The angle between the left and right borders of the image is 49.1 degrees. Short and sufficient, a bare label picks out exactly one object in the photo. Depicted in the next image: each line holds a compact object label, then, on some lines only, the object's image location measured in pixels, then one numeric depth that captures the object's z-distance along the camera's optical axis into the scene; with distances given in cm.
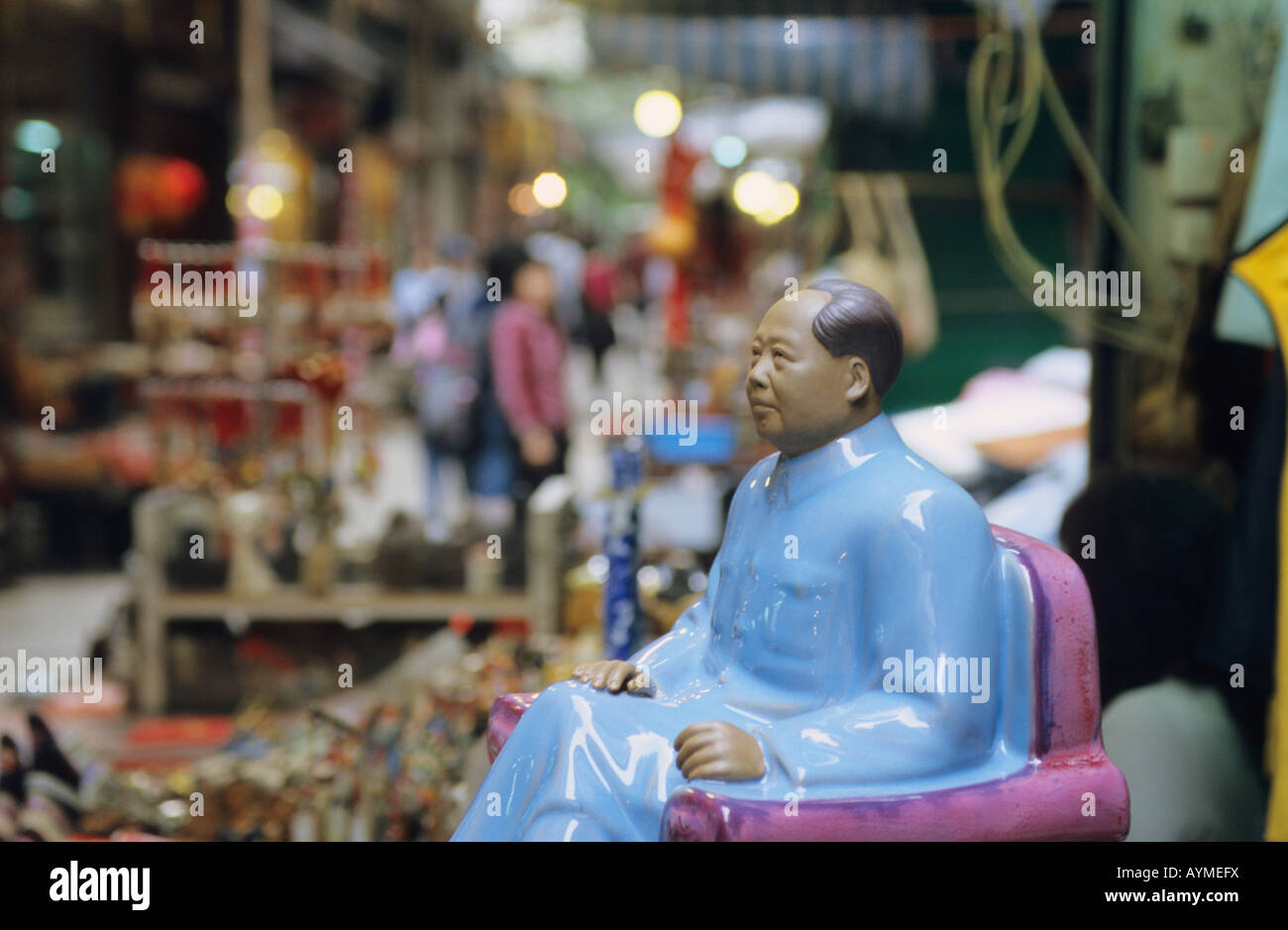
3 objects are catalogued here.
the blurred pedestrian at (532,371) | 712
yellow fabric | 319
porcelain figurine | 217
